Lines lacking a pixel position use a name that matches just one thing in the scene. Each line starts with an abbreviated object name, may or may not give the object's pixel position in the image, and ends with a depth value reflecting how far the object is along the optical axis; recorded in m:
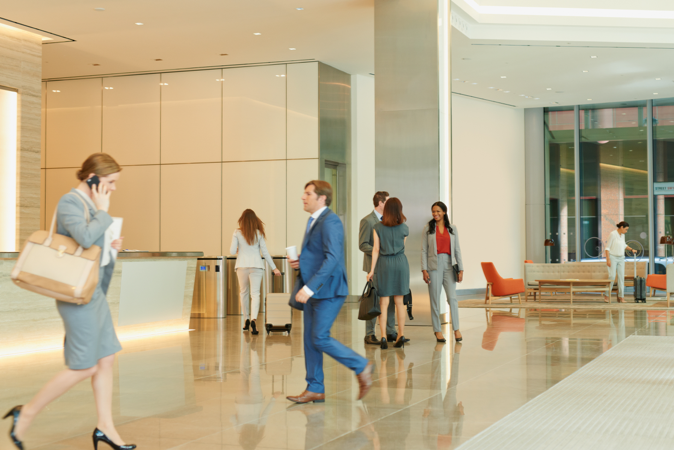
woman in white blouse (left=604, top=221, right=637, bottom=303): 15.19
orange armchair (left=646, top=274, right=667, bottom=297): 15.12
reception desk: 6.81
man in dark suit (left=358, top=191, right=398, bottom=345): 7.50
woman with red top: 7.66
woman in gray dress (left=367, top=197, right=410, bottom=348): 7.11
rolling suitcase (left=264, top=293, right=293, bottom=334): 8.80
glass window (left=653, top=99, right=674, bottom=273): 19.52
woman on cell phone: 3.22
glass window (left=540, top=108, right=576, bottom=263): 20.52
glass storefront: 19.61
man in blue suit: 4.36
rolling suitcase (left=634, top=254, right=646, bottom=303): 15.02
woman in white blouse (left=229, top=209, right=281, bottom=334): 9.05
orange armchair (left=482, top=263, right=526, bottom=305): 14.41
